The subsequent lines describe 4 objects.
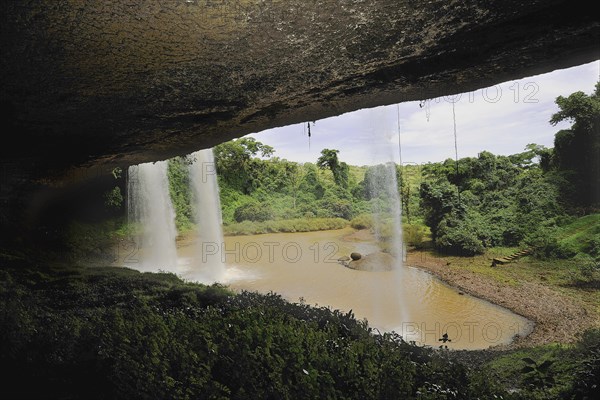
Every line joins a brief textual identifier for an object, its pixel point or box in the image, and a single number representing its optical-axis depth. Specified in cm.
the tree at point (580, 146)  1616
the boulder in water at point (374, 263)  1416
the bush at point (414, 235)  1812
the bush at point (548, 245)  1415
